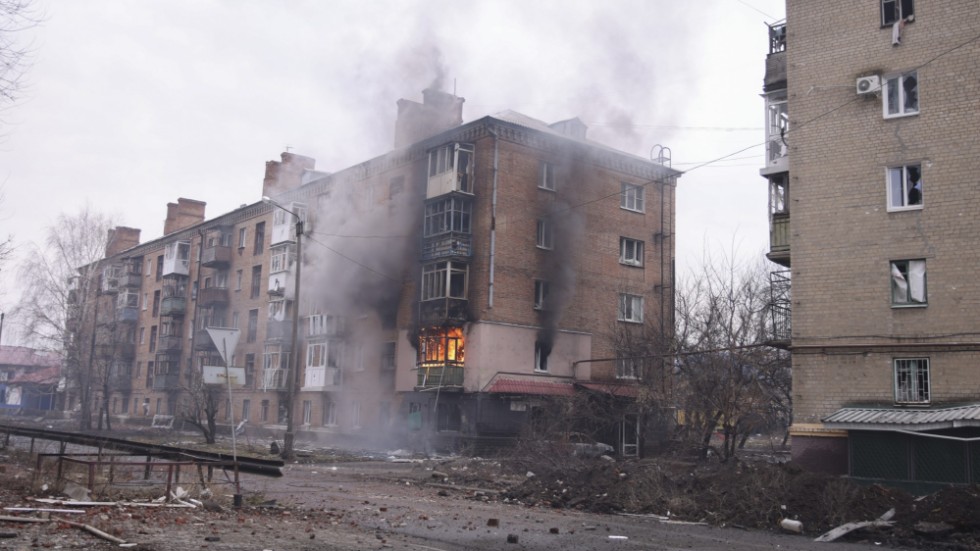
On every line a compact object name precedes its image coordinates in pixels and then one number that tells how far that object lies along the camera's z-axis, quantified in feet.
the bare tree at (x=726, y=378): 84.43
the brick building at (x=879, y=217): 64.08
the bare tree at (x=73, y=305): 164.96
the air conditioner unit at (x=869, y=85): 68.85
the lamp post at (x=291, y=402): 91.30
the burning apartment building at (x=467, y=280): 115.75
